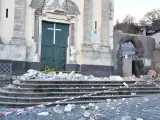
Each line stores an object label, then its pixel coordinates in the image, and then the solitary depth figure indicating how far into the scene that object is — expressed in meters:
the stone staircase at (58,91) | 5.94
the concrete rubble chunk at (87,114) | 4.67
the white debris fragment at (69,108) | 5.28
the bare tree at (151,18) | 30.43
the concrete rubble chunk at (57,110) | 5.06
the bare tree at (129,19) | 31.22
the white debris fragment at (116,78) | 7.97
